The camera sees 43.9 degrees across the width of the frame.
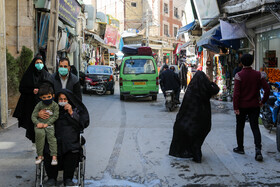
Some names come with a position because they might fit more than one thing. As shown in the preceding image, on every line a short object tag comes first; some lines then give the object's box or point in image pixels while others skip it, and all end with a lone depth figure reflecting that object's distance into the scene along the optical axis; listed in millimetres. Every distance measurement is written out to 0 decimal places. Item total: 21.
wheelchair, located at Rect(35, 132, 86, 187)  3945
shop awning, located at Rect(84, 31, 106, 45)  28247
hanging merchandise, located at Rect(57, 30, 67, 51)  15469
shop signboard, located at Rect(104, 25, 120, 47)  33531
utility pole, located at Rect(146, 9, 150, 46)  34247
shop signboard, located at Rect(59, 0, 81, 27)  15581
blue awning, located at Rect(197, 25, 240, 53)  13523
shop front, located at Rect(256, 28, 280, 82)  10945
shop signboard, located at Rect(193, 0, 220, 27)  13744
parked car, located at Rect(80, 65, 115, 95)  18172
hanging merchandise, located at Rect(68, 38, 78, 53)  19203
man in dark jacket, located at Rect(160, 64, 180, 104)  12773
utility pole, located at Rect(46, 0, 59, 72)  10898
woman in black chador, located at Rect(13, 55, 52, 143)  5914
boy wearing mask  3934
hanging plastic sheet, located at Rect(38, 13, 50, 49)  13008
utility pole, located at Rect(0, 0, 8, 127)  8516
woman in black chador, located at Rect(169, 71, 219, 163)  5711
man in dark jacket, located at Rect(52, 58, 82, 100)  4859
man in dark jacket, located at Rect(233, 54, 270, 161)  5762
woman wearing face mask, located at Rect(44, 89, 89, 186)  3975
